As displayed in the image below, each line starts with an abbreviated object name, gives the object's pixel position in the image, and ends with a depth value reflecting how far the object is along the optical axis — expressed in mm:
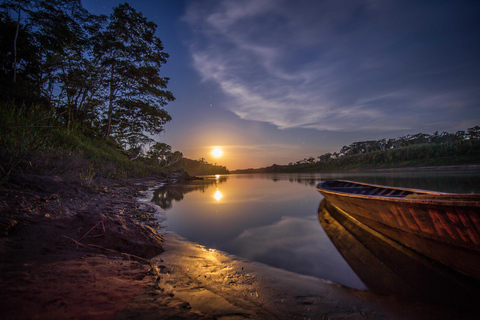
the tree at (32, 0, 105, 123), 11328
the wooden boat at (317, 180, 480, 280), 2094
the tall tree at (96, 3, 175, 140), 16219
